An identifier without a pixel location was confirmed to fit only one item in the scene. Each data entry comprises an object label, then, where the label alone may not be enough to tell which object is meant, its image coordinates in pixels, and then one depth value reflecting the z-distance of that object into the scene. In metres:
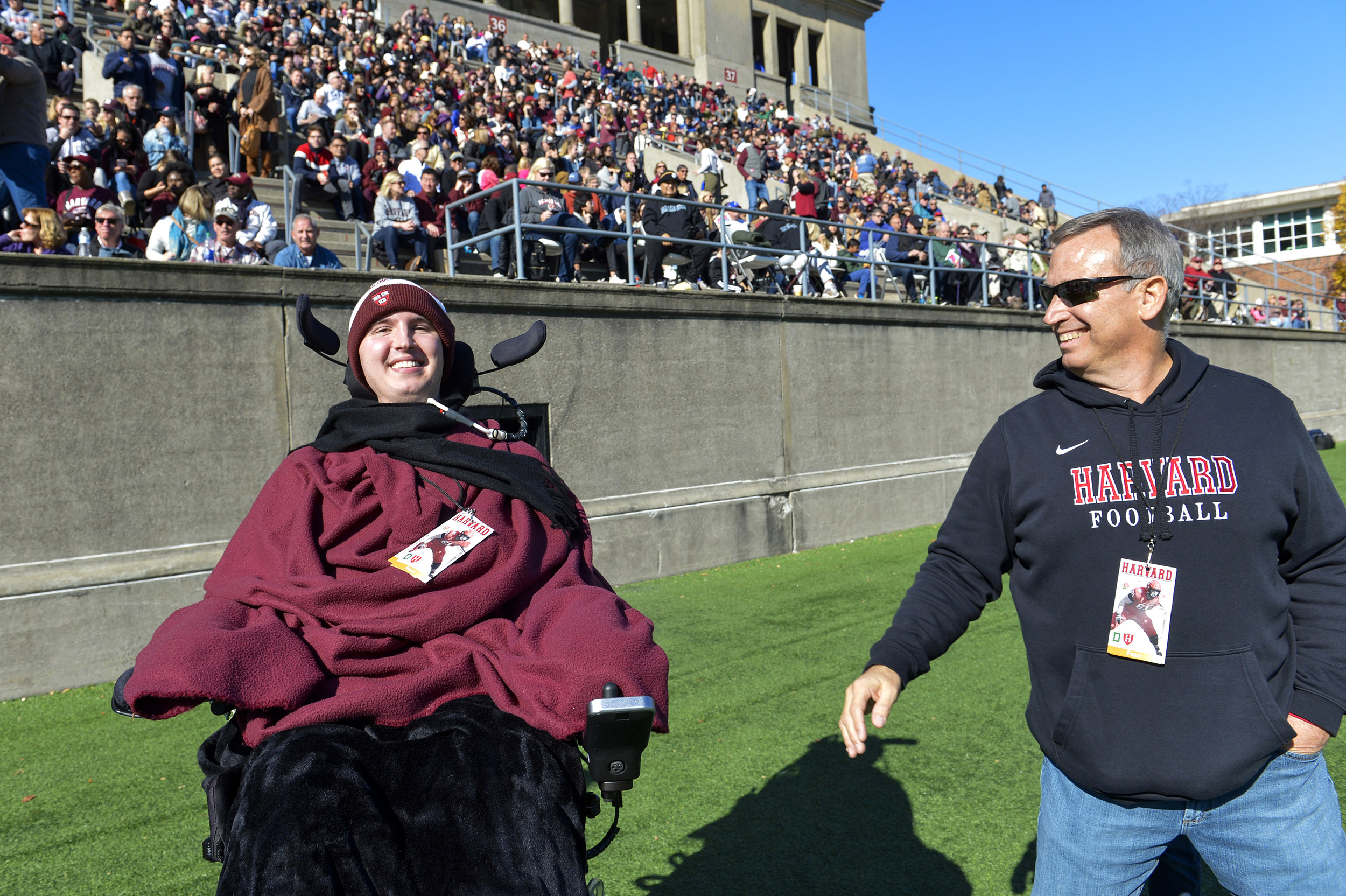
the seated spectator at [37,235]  6.50
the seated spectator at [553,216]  9.26
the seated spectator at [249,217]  8.33
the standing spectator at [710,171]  18.44
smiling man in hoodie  1.83
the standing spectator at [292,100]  12.82
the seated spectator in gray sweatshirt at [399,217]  9.44
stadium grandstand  8.65
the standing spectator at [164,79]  10.73
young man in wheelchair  1.82
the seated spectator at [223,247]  7.35
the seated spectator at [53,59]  11.53
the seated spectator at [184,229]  7.27
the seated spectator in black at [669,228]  10.06
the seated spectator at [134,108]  9.81
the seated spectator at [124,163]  8.88
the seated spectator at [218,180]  9.64
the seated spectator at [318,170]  10.52
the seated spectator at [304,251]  7.57
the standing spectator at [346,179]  10.66
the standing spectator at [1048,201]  29.83
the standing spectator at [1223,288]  18.28
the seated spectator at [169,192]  8.30
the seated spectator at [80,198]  7.59
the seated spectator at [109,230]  7.22
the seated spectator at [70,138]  8.88
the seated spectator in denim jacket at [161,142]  9.53
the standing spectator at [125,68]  10.25
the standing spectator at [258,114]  11.16
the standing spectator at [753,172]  18.27
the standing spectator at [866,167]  26.19
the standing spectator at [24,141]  6.89
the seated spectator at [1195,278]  18.23
